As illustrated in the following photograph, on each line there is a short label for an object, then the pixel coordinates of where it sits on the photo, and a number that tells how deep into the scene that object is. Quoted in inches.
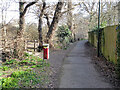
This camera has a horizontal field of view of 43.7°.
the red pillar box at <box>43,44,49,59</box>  327.4
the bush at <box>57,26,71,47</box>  785.9
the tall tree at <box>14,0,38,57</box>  347.6
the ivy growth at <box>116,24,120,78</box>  222.7
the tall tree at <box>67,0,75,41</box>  776.8
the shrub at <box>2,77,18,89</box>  175.6
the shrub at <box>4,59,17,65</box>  306.0
